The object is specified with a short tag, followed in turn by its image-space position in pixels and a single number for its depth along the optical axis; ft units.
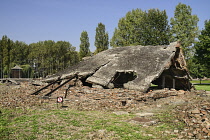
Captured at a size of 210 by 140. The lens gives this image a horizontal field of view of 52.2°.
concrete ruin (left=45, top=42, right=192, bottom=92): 48.24
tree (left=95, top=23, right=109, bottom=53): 152.31
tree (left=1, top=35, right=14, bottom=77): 162.81
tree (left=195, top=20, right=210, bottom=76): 102.58
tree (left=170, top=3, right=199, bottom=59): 117.19
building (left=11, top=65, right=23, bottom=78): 147.46
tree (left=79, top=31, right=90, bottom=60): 171.69
